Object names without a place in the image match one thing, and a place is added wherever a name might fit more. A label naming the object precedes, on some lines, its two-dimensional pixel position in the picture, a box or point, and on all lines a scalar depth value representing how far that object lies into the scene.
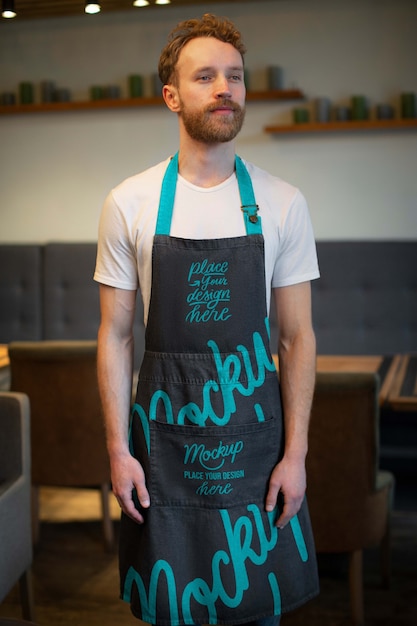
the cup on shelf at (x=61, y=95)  4.88
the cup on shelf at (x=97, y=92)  4.82
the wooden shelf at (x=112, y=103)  4.55
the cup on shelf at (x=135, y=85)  4.75
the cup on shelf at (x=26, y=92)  4.93
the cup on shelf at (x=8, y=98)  4.99
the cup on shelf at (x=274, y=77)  4.52
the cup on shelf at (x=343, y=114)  4.48
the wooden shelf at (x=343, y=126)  4.39
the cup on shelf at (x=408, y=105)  4.36
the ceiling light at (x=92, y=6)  3.08
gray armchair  2.32
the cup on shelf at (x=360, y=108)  4.44
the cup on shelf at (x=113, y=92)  4.80
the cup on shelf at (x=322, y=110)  4.48
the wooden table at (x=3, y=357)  3.56
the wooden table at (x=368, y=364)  3.25
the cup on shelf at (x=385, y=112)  4.41
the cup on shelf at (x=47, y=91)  4.89
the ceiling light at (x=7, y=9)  3.12
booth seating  4.39
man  1.65
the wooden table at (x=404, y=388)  2.69
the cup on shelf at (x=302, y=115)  4.54
